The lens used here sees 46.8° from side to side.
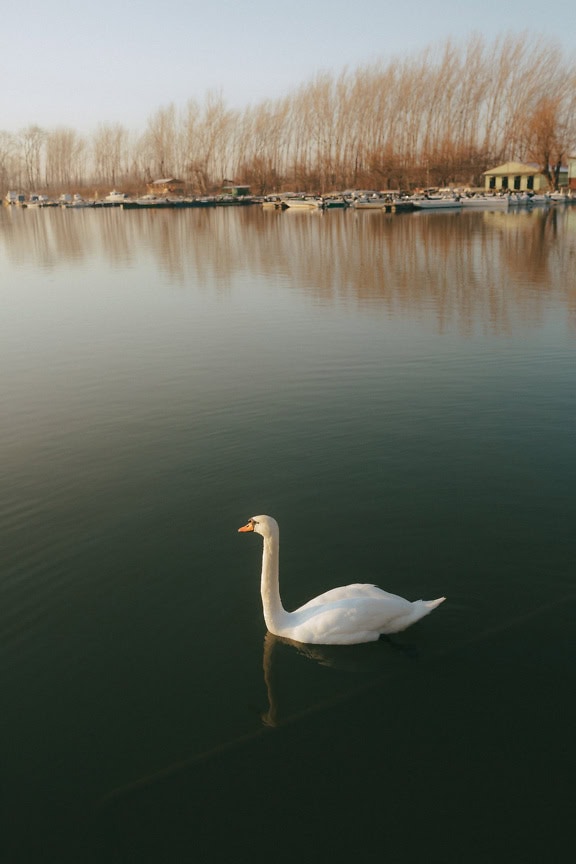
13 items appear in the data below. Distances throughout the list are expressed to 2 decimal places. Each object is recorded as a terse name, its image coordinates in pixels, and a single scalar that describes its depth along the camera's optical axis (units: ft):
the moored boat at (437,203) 239.71
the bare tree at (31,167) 595.88
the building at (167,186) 420.77
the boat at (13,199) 473.67
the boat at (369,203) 255.91
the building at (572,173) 281.87
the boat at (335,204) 280.53
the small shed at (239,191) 397.39
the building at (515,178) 281.13
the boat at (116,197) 414.41
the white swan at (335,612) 19.38
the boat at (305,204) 278.87
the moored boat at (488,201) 237.31
